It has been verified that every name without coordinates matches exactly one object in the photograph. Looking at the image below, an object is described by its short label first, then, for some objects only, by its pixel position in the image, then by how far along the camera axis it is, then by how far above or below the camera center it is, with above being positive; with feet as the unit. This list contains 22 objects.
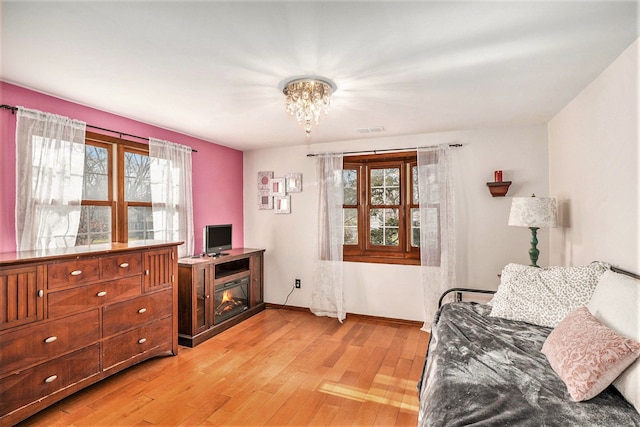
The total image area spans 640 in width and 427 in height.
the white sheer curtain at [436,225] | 12.67 -0.45
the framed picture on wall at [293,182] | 15.44 +1.56
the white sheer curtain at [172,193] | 11.84 +0.89
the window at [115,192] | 10.05 +0.82
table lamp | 9.59 +0.00
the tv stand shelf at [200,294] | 11.49 -2.80
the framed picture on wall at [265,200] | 16.17 +0.76
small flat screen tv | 12.99 -0.93
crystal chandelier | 7.89 +3.01
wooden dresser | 6.80 -2.46
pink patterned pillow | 4.42 -2.08
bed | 4.17 -2.48
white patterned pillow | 6.93 -1.79
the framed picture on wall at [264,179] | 16.19 +1.79
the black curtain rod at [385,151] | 13.52 +2.70
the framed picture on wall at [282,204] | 15.75 +0.54
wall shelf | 11.88 +0.90
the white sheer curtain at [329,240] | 14.38 -1.12
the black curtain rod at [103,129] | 7.99 +2.74
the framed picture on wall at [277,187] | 15.80 +1.38
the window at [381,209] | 14.02 +0.23
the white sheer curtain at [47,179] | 8.20 +1.03
